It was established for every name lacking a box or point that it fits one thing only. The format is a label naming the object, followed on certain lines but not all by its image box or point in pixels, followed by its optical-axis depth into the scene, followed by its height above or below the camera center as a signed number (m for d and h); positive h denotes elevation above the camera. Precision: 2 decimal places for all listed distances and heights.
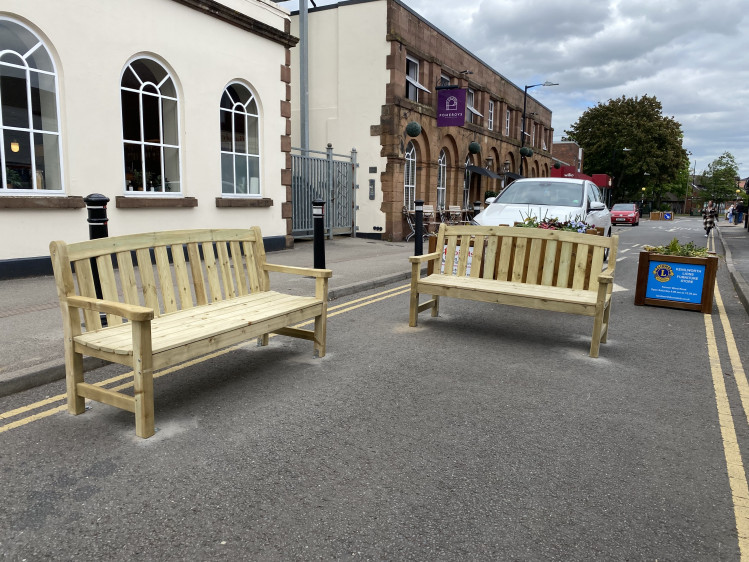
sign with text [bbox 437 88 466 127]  19.62 +3.26
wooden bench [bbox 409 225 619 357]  5.59 -0.78
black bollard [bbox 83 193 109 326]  5.07 -0.21
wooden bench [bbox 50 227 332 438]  3.50 -0.93
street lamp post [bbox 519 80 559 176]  29.64 +3.76
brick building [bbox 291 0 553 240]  17.81 +3.36
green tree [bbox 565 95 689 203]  57.41 +6.29
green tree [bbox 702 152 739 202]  93.69 +4.68
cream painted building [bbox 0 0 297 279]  8.35 +1.33
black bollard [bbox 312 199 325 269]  8.42 -0.54
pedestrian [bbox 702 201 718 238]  26.86 -0.48
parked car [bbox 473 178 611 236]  10.05 +0.01
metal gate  15.28 +0.22
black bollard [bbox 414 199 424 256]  11.11 -0.43
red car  39.06 -0.67
